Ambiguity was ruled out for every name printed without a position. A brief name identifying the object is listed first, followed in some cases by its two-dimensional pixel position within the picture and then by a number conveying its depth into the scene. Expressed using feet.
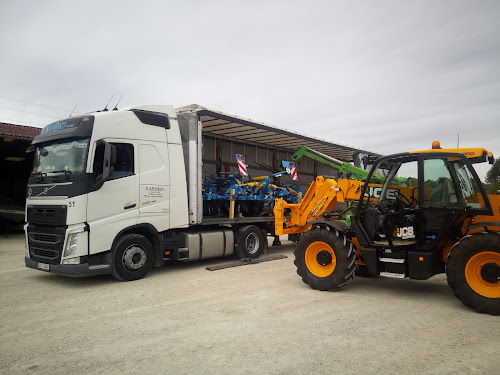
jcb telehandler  16.78
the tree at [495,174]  133.80
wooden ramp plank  28.76
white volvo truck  22.03
